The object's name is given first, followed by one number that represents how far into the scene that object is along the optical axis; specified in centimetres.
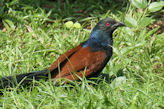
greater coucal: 661
